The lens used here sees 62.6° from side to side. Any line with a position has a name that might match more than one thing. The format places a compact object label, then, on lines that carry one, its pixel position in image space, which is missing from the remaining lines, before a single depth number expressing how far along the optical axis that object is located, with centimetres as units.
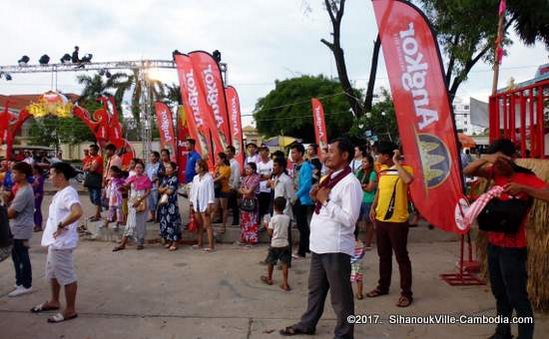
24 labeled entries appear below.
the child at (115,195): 853
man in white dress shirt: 350
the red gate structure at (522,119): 469
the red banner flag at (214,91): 923
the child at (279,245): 557
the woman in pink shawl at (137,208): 768
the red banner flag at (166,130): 1720
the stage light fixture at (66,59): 2481
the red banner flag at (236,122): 995
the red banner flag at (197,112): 929
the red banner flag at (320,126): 1395
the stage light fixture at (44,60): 2472
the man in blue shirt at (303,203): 680
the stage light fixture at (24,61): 2505
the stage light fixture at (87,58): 2500
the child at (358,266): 492
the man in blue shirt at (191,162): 897
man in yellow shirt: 483
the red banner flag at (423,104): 481
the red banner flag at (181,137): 1677
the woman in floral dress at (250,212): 783
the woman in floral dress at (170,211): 779
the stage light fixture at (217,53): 2163
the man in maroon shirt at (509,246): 345
